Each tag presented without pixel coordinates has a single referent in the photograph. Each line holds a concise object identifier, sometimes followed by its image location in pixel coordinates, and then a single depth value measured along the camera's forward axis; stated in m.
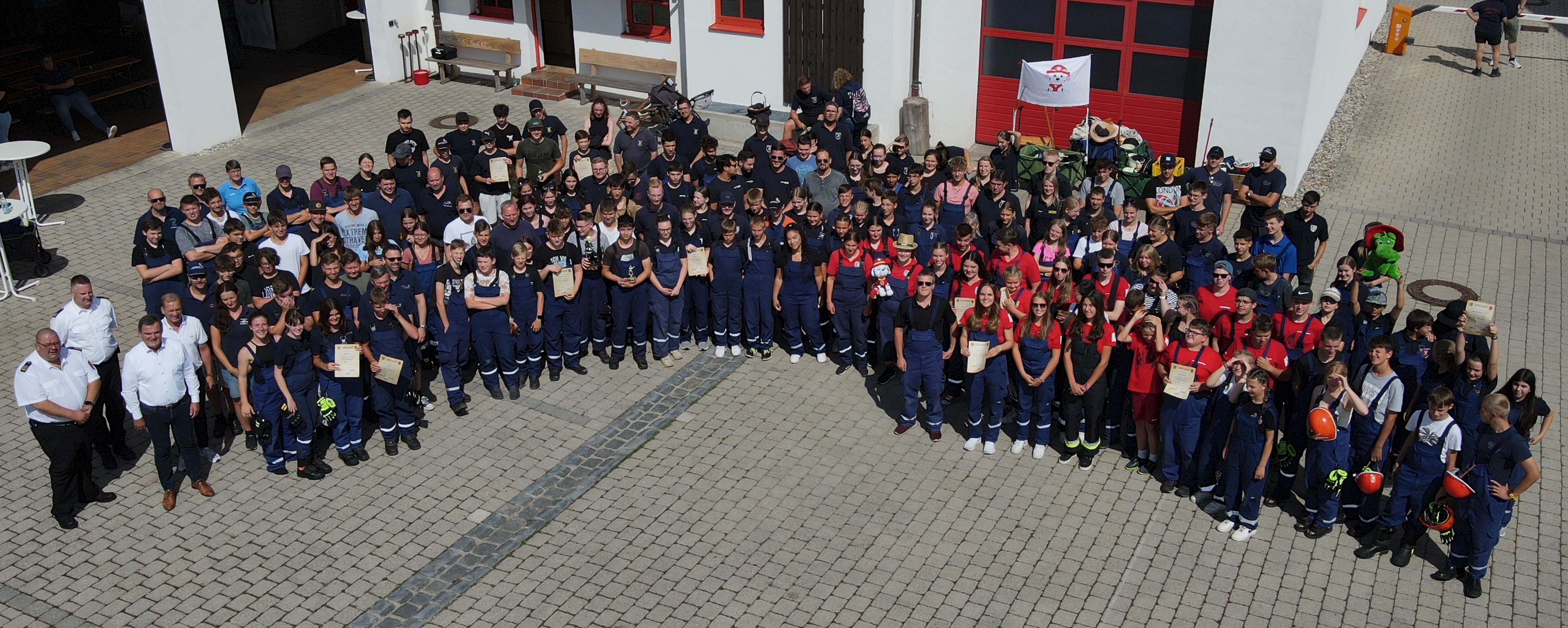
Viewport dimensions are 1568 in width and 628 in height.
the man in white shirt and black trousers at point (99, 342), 9.10
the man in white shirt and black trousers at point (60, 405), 8.55
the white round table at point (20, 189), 12.74
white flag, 13.64
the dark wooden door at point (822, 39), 16.34
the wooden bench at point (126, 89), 18.48
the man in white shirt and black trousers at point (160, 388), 8.66
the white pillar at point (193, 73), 16.36
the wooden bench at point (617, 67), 18.58
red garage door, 15.26
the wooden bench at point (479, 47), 19.66
